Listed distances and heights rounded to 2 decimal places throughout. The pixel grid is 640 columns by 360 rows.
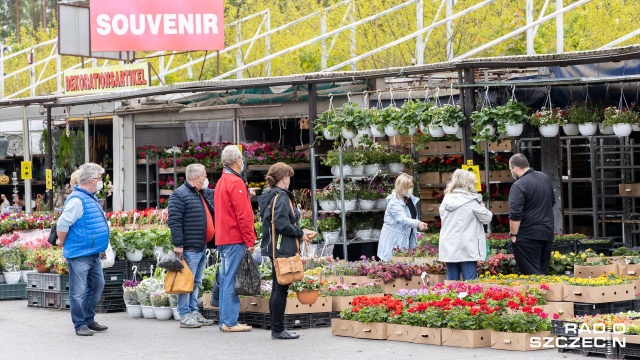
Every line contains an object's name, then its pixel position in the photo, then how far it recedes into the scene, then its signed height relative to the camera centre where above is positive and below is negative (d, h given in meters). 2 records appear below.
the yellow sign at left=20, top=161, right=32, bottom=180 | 24.47 +0.69
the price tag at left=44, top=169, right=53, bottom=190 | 23.58 +0.47
